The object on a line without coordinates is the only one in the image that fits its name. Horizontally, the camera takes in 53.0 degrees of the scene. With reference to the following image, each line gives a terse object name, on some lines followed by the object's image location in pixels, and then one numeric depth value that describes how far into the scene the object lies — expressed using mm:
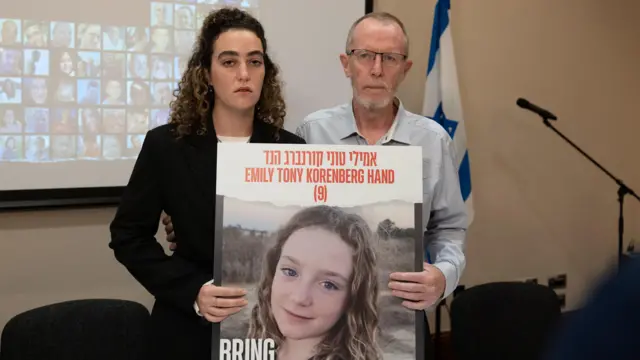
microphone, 3320
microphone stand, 3422
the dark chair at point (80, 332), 1812
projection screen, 2516
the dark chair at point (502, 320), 2189
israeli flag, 3293
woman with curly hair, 1607
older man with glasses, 1866
